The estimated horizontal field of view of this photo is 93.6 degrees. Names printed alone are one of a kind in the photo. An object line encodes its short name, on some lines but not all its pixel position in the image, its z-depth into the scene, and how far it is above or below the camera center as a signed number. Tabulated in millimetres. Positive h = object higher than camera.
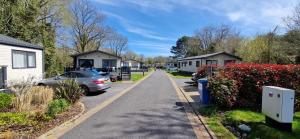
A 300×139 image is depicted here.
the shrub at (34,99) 5080 -1246
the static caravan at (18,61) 7807 +314
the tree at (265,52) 15724 +1950
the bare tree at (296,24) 13882 +4387
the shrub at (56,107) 4463 -1369
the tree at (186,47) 42458 +7216
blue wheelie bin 5918 -1018
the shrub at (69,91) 5707 -1016
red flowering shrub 5450 -471
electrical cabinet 3666 -989
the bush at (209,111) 4991 -1584
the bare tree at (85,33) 28254 +6848
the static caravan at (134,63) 43300 +1455
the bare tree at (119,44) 45488 +7567
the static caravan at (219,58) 19966 +1360
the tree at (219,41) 33674 +7191
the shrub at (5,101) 5215 -1296
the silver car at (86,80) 7862 -776
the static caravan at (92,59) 17963 +995
